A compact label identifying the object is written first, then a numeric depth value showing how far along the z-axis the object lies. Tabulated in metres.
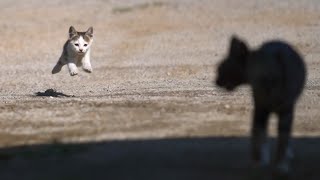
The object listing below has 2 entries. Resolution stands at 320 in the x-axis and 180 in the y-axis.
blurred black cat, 8.48
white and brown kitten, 17.80
